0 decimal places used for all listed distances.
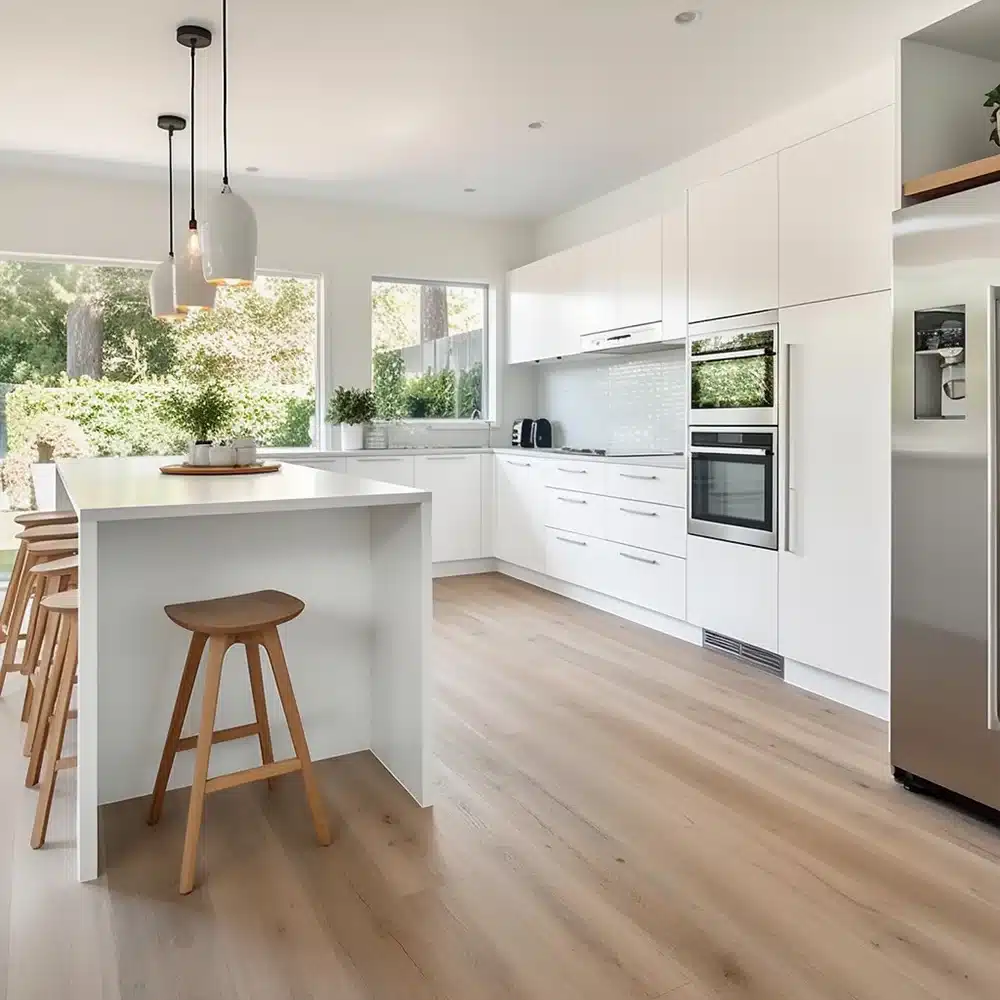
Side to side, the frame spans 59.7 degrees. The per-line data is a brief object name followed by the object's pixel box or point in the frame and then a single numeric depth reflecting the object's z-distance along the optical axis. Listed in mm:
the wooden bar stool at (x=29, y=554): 3113
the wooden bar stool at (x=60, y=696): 2246
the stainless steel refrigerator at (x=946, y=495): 2305
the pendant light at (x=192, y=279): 3539
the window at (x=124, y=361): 5320
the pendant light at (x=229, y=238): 2793
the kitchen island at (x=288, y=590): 2434
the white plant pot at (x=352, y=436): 5859
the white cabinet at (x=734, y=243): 3689
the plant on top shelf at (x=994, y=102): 2586
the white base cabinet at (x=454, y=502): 5910
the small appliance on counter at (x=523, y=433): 6352
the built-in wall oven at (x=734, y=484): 3682
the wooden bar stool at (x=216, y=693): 2082
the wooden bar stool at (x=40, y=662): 2566
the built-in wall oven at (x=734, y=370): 3684
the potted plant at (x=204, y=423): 3412
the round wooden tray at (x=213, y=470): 3225
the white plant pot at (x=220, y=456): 3410
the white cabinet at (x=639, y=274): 4559
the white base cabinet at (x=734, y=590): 3721
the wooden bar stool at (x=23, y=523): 3643
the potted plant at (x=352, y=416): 5855
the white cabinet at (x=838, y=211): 3162
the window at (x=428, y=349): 6254
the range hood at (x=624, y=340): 4629
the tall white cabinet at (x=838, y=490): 3195
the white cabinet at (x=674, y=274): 4321
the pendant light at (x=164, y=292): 3861
